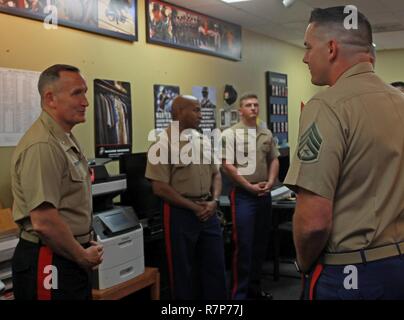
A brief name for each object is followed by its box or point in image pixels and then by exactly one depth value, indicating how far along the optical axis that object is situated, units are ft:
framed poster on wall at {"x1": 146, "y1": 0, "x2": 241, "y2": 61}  13.65
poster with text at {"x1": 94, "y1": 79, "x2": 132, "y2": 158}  11.97
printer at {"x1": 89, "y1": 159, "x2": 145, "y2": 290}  9.56
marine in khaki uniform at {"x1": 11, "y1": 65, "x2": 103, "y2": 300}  6.36
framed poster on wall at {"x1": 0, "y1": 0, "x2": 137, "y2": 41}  10.00
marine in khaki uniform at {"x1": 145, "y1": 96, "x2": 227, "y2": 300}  10.28
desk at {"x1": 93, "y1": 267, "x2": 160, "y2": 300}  9.42
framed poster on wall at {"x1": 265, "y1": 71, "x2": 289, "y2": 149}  20.53
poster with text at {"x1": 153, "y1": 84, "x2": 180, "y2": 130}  13.94
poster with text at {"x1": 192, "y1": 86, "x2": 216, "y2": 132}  15.89
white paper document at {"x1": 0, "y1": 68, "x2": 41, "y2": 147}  9.63
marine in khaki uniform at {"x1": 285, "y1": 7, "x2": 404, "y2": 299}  4.68
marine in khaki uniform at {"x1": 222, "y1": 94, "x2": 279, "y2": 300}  12.40
